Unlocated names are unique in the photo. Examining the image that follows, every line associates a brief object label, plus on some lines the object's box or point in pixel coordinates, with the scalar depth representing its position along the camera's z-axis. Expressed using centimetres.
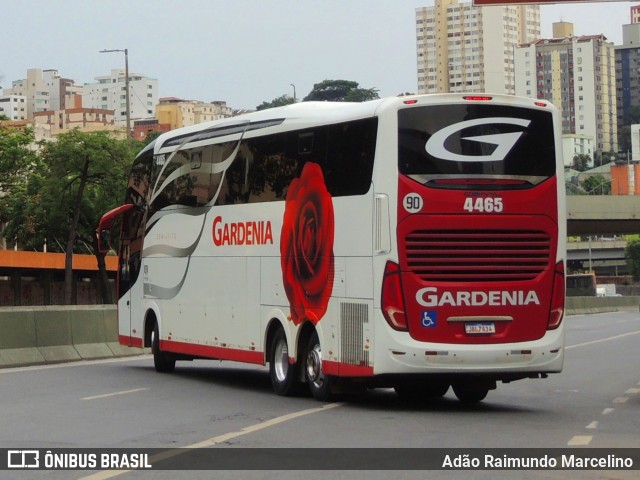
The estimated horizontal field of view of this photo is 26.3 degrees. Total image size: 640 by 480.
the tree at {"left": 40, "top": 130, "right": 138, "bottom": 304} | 6412
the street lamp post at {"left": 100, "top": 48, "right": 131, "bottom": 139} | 7380
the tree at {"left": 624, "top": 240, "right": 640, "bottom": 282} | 18625
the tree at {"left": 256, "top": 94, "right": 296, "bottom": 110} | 16712
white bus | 1599
